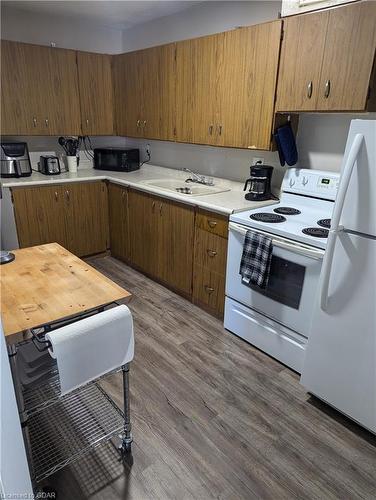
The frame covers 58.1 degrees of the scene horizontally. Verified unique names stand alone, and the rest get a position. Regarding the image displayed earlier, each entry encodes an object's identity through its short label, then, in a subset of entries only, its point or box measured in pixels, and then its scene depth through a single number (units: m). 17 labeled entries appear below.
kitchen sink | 3.09
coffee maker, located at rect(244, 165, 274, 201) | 2.55
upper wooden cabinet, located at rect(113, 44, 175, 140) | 3.04
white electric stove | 1.93
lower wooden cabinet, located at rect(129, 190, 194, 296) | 2.80
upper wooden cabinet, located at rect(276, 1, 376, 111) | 1.79
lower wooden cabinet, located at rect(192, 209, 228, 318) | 2.47
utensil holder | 3.73
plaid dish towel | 2.07
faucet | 3.21
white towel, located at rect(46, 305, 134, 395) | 1.18
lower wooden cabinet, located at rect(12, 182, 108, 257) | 3.18
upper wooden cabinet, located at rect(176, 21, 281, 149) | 2.27
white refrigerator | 1.49
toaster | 3.51
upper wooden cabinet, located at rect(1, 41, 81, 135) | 3.09
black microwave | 3.81
